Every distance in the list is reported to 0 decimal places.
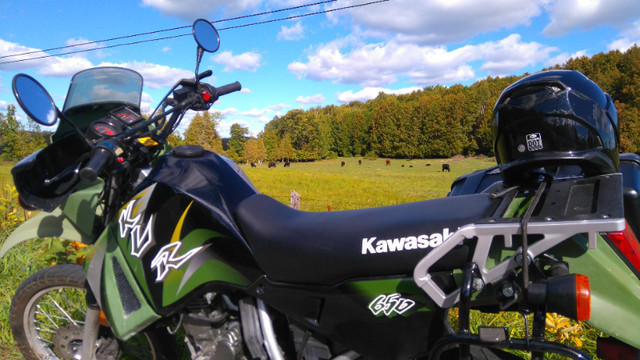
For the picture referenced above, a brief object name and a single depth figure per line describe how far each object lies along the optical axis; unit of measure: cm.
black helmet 153
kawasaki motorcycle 130
